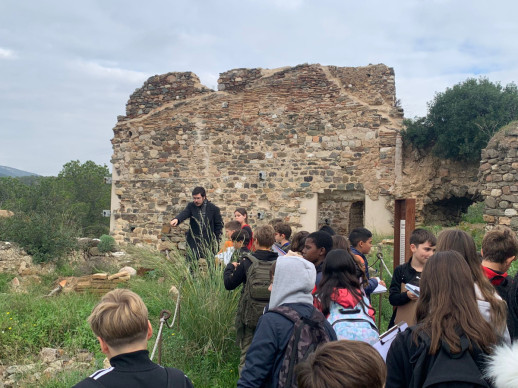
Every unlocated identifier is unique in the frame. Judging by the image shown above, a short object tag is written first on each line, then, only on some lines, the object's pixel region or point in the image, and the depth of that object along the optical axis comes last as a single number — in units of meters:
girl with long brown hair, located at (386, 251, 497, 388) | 2.08
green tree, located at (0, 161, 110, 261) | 9.99
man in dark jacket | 7.14
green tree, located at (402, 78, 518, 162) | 10.01
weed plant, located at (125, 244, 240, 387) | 4.53
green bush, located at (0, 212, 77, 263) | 9.95
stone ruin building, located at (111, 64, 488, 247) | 11.02
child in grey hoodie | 2.58
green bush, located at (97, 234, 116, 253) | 11.03
